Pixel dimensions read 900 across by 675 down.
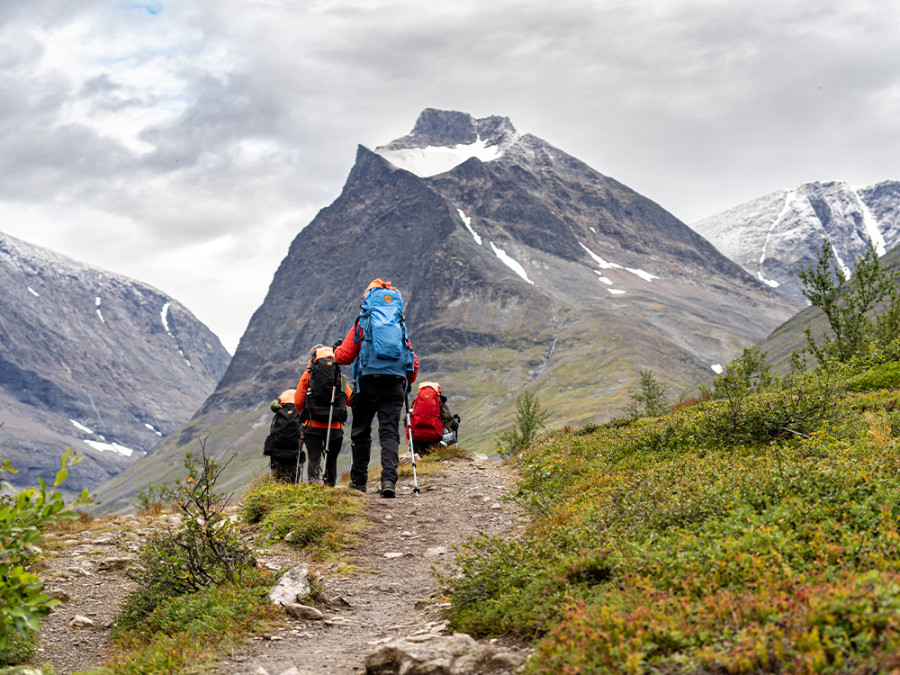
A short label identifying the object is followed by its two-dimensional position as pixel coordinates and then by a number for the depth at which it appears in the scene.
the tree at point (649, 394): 32.69
